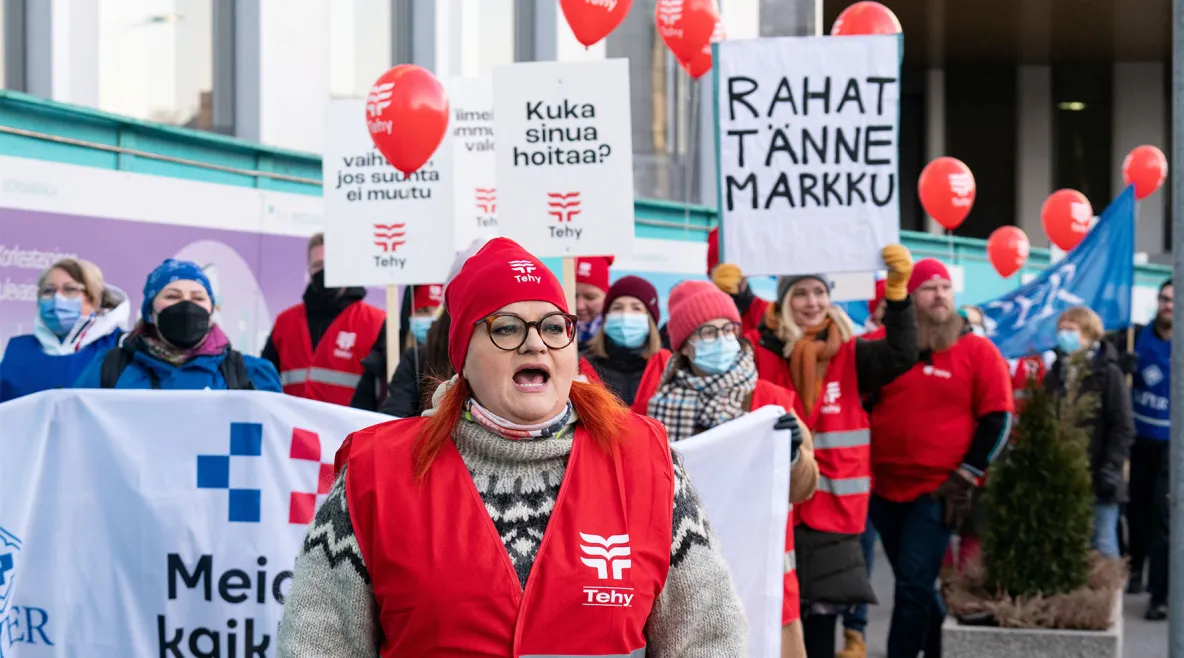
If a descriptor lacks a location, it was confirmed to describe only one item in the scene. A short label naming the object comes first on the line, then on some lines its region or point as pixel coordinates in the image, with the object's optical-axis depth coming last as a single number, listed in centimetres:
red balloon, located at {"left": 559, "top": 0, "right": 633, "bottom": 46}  902
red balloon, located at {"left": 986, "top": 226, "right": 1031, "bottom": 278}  1647
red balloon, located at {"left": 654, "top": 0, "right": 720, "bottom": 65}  1101
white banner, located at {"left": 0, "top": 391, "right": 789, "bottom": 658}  514
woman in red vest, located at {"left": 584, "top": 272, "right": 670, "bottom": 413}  680
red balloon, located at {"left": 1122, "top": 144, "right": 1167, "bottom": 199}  1628
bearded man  756
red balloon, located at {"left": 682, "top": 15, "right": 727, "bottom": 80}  1138
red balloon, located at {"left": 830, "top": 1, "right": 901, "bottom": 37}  1041
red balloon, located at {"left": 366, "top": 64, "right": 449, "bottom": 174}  799
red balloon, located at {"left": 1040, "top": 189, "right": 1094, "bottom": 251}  1593
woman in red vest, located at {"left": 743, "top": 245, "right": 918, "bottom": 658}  664
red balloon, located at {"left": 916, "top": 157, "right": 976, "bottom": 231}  1404
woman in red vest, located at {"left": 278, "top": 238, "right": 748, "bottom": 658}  284
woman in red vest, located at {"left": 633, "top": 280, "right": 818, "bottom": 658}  559
